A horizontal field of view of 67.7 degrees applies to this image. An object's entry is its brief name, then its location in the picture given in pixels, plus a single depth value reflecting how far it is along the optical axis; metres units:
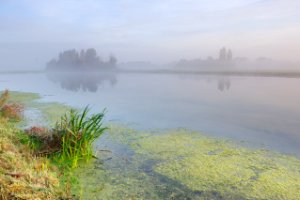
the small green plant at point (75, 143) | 4.30
